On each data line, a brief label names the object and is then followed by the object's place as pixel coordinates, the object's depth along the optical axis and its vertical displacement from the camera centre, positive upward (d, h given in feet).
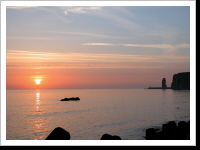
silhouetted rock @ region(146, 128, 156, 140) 61.63 -14.83
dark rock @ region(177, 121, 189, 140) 49.70 -11.29
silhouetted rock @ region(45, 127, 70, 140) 43.98 -10.72
